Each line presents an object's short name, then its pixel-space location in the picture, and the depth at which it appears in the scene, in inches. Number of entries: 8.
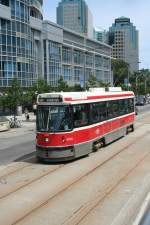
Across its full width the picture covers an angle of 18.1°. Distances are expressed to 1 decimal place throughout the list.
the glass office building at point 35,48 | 2469.2
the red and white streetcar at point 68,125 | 745.0
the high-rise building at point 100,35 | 7583.7
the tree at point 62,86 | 2417.4
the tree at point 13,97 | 1850.4
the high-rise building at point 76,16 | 7003.0
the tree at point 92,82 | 2716.3
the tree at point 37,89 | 2128.4
